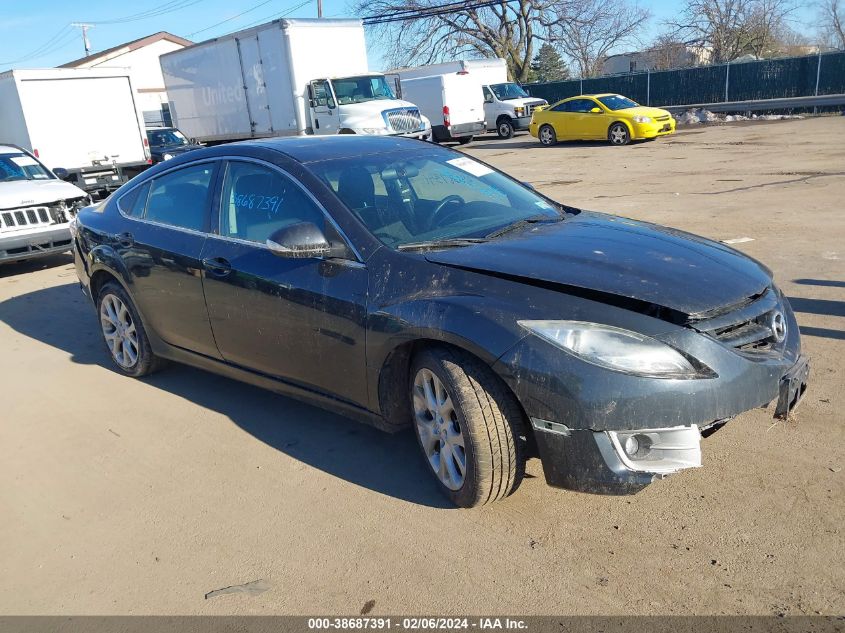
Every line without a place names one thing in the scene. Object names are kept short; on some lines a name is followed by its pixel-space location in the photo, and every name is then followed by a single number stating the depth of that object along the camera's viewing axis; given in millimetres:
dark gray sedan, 2936
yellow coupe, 22433
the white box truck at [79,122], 16766
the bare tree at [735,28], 48719
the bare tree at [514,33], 48125
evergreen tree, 51719
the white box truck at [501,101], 28781
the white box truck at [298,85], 20391
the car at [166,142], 22750
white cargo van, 26938
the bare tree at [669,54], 52938
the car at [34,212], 9344
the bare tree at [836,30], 58528
